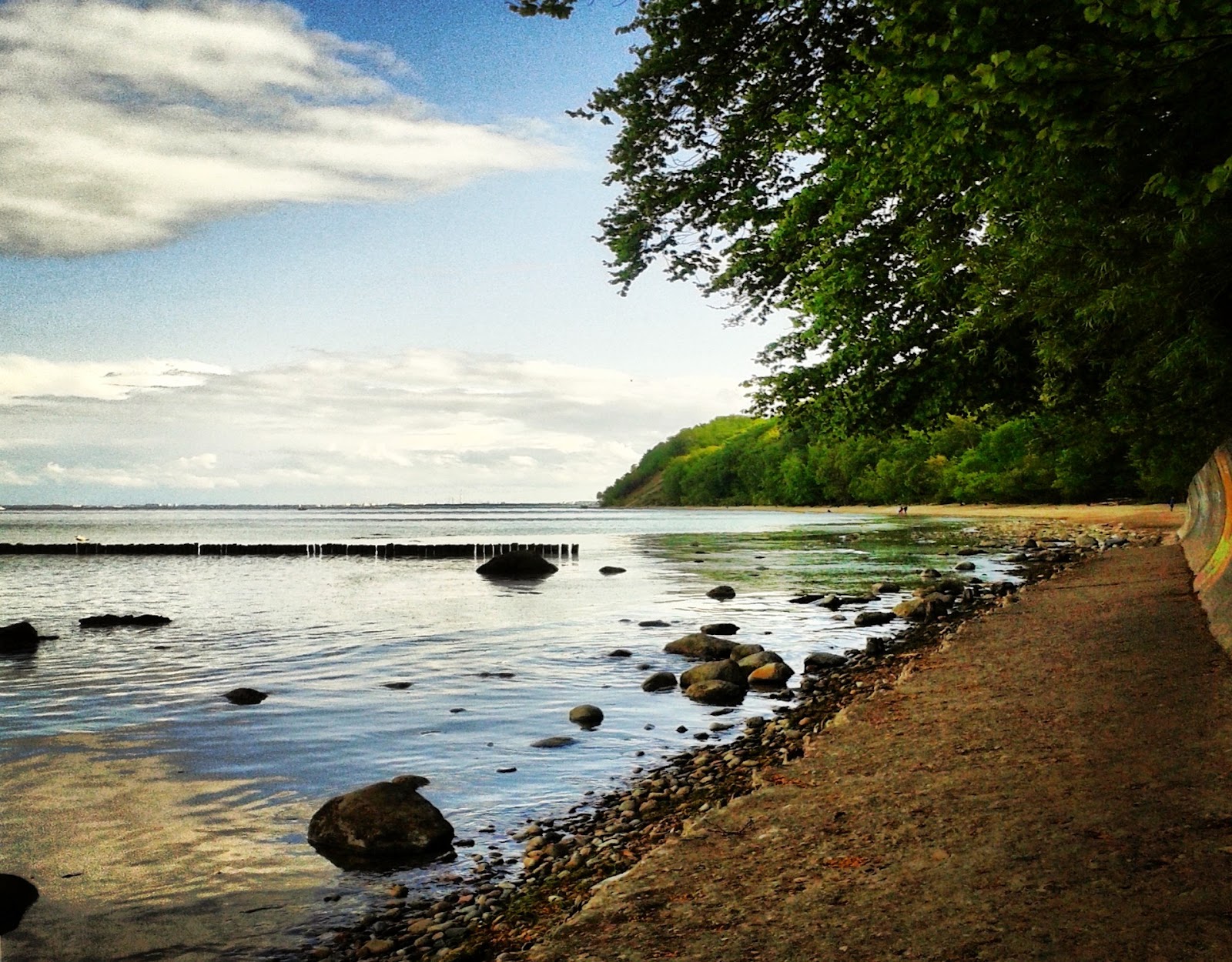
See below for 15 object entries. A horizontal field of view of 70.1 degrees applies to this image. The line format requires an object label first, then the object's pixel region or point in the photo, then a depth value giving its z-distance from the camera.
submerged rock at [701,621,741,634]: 21.39
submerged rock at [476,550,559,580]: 45.00
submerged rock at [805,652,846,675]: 15.91
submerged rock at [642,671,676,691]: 15.27
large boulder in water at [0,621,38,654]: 22.38
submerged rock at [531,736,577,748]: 11.81
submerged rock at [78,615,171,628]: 27.28
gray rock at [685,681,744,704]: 13.82
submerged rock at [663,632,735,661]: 18.27
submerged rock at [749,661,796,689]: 14.66
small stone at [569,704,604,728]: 12.98
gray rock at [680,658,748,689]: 14.65
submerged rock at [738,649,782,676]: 15.42
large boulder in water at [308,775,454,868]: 7.98
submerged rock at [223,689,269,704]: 15.49
